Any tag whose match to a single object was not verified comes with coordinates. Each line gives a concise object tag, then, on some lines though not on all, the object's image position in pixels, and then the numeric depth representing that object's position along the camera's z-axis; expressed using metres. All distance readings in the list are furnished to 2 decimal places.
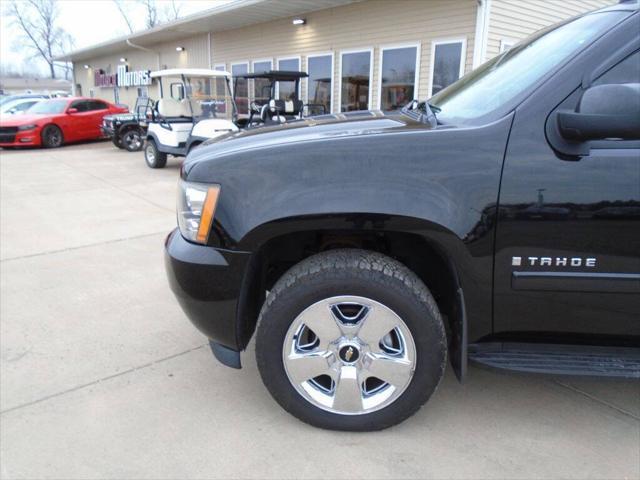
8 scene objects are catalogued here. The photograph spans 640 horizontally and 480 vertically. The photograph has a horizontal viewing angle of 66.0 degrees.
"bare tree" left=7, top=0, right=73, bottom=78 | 64.12
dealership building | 10.13
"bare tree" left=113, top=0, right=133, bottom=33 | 57.28
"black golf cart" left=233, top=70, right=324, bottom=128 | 10.88
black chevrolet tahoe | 1.98
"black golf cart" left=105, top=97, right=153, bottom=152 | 14.59
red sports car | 15.80
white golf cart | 11.03
